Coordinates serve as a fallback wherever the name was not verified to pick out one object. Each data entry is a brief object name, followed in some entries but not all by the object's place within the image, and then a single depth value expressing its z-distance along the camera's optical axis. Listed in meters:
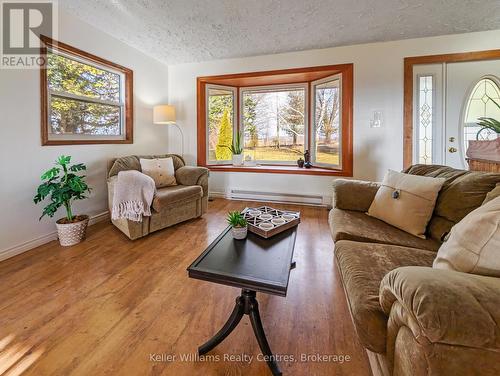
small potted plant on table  1.44
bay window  3.83
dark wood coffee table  1.04
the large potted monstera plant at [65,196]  2.28
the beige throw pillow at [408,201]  1.58
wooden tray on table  1.49
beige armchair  2.60
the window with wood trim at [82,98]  2.53
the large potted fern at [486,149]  1.96
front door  3.12
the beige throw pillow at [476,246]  0.79
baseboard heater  3.85
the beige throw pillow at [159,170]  3.17
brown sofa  0.59
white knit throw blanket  2.46
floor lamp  3.73
